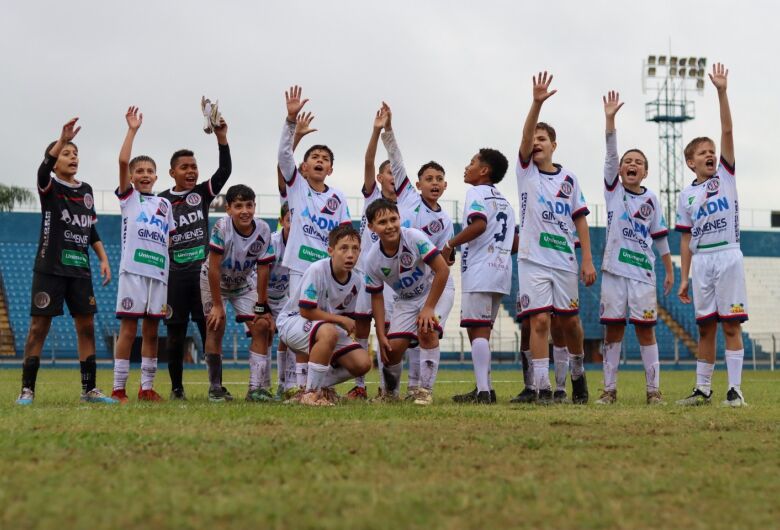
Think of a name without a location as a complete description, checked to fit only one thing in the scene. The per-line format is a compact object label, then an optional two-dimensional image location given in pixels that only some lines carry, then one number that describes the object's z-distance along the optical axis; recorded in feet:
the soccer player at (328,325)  25.38
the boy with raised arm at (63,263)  27.35
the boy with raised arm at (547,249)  27.66
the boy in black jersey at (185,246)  30.66
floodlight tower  164.55
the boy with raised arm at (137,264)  28.27
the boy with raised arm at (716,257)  28.07
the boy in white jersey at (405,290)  26.13
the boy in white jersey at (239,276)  28.96
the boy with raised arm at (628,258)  29.81
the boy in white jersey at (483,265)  28.35
